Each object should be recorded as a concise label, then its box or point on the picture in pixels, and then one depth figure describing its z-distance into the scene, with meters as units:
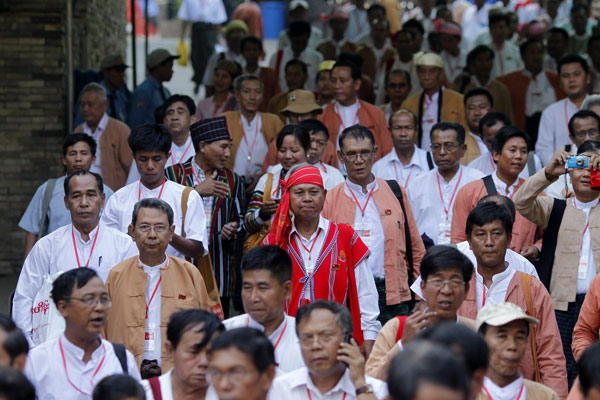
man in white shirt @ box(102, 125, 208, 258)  13.34
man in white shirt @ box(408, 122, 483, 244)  15.41
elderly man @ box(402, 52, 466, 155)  19.62
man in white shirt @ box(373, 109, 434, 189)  16.91
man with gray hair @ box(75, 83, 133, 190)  18.05
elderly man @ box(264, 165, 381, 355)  12.23
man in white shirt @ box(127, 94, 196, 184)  17.23
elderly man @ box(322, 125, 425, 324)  13.74
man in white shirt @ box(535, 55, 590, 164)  18.58
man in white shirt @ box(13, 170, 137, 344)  12.14
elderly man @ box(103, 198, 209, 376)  11.45
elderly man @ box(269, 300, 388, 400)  9.20
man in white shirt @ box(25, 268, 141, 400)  9.85
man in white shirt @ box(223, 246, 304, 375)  10.29
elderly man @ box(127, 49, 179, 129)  21.03
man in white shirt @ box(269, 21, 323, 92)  24.34
